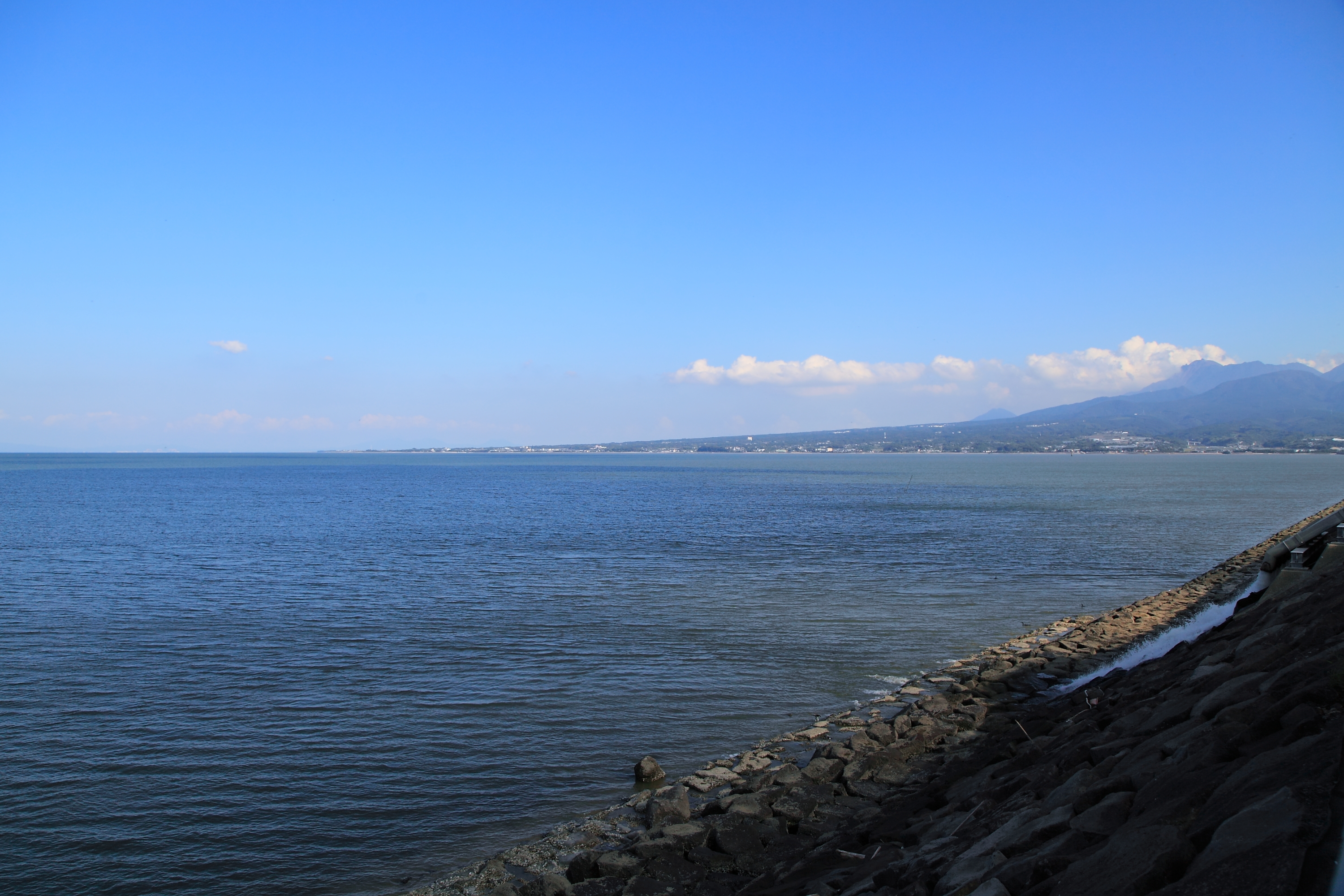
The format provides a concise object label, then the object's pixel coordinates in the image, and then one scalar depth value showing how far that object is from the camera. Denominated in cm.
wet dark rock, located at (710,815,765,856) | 1014
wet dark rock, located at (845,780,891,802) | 1173
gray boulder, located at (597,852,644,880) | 959
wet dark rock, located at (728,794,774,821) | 1098
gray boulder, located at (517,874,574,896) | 936
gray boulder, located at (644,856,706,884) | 948
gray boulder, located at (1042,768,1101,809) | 784
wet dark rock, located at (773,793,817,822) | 1101
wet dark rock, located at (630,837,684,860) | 998
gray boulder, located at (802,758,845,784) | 1225
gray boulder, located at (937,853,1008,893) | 665
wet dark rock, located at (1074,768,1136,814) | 750
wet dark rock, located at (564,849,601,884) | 965
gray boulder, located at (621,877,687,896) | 911
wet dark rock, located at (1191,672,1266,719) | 877
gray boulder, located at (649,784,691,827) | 1100
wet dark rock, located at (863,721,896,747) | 1365
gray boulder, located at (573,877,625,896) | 932
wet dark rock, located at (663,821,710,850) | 1023
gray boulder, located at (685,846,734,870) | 981
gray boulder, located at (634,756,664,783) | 1315
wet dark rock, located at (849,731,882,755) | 1325
